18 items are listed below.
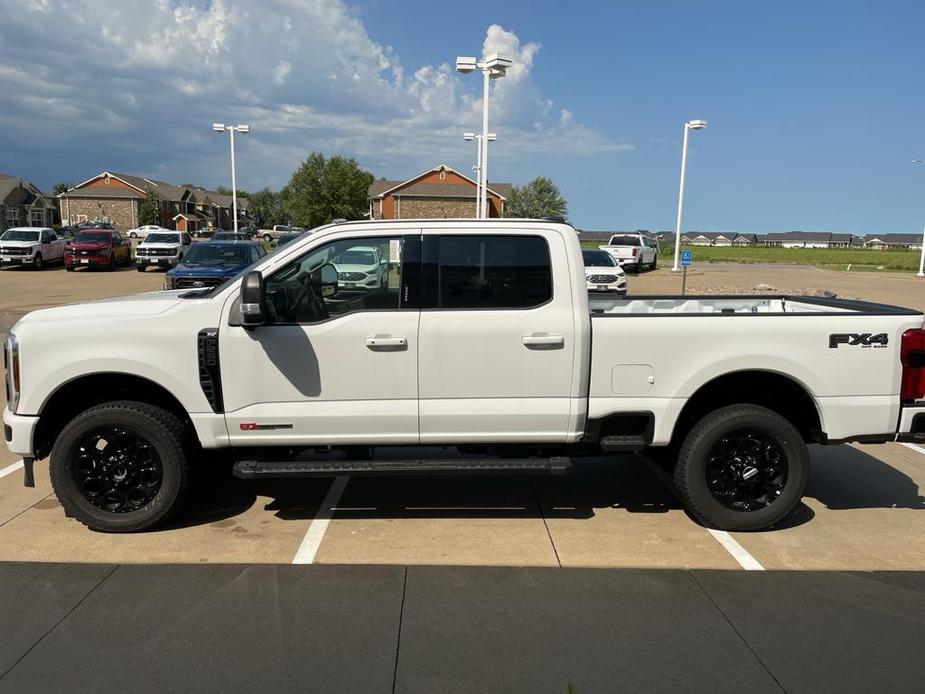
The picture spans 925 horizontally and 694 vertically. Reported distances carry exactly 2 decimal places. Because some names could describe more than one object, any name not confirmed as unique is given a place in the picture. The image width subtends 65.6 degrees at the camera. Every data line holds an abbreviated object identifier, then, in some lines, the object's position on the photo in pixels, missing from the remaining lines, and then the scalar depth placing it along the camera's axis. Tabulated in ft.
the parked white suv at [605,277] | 67.77
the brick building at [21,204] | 241.55
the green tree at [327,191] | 223.92
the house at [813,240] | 588.91
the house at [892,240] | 574.80
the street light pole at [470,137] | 108.70
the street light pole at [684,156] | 108.89
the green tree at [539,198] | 346.54
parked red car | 101.30
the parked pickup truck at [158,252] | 102.99
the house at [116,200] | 285.43
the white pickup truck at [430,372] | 14.38
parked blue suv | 54.44
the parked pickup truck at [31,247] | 100.17
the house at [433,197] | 233.14
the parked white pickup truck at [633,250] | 109.09
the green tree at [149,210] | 288.92
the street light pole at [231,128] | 133.90
